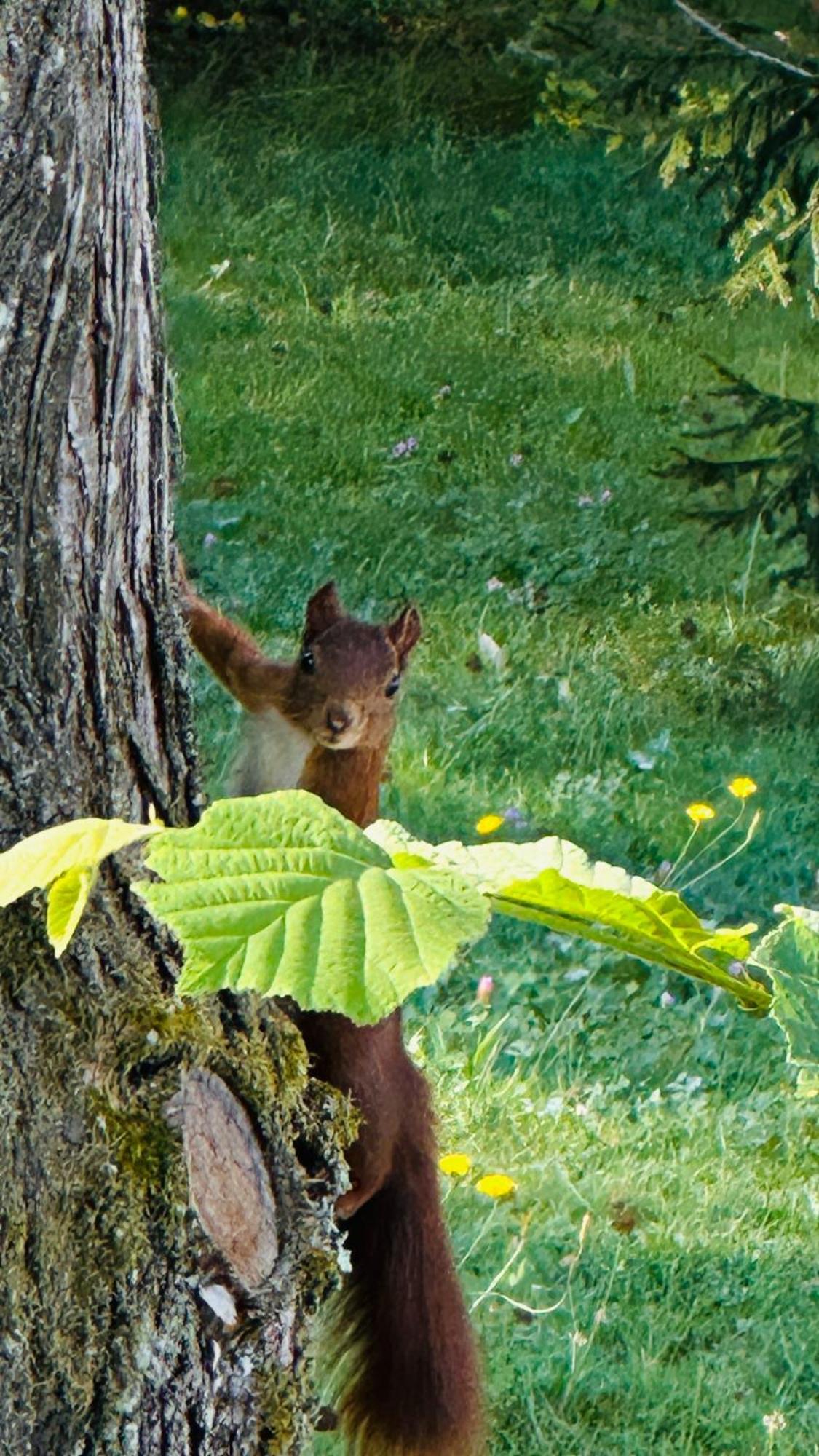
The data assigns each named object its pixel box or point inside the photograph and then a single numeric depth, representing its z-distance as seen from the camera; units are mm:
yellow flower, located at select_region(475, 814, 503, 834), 7449
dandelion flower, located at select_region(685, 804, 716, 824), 7719
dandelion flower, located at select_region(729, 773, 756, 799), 8547
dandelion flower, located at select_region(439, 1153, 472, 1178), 6461
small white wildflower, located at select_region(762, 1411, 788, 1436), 5848
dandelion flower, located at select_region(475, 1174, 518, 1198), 6398
